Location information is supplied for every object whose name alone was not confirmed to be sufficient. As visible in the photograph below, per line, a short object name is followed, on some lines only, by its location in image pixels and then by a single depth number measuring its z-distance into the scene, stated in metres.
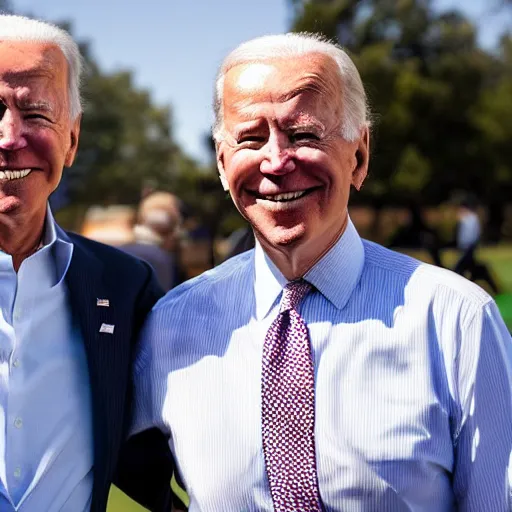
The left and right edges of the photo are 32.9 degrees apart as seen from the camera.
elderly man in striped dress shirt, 2.21
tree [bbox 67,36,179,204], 48.41
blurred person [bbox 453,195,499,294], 15.42
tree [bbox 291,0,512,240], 35.34
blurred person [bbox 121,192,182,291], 6.42
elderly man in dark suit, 2.32
